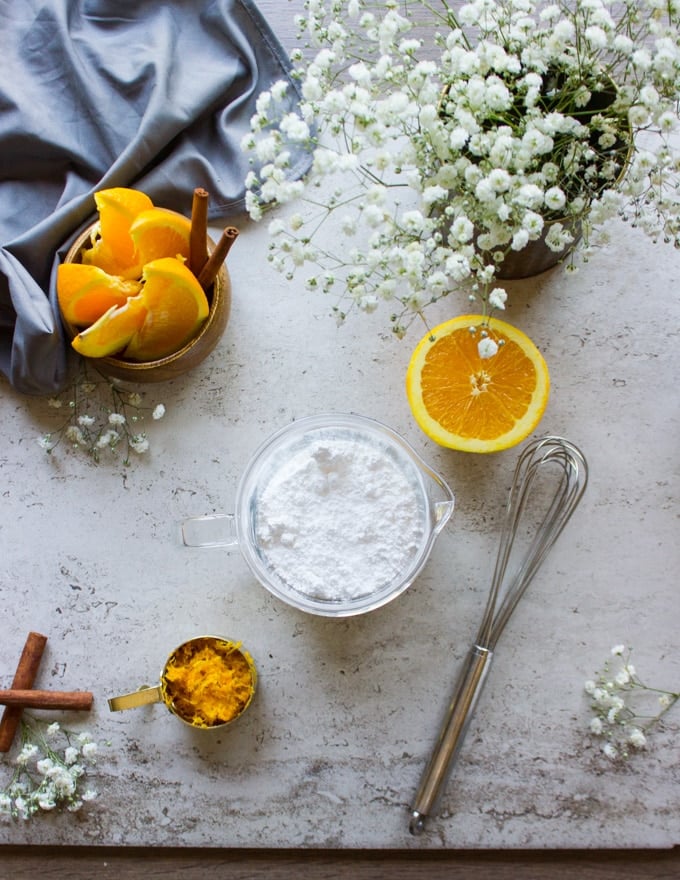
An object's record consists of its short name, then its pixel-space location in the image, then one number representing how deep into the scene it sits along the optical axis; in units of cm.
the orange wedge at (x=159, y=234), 106
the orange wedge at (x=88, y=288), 105
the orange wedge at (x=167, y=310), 103
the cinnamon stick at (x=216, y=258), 98
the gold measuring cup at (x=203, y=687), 112
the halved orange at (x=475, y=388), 109
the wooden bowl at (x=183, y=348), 111
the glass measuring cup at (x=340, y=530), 108
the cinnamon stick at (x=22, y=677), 116
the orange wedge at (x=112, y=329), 103
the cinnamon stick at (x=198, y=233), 98
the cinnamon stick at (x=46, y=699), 115
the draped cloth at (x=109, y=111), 115
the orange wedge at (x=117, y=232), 107
